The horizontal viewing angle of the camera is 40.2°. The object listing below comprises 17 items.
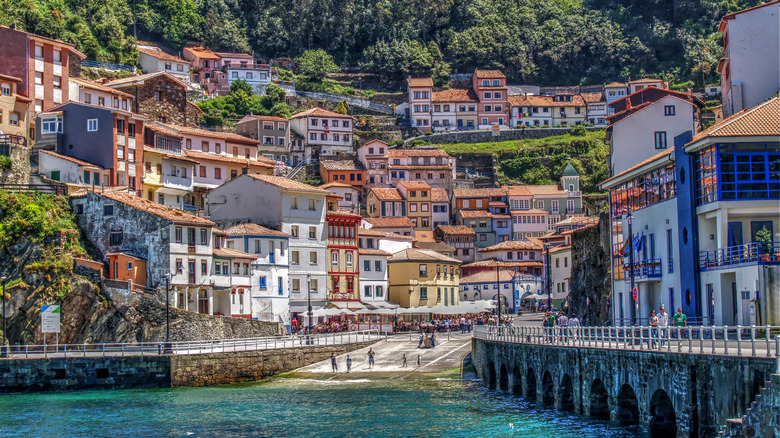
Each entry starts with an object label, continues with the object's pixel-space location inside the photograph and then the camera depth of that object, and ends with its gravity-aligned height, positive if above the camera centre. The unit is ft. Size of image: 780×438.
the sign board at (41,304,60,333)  210.18 -5.09
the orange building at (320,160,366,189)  433.07 +47.54
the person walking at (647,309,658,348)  107.69 -4.82
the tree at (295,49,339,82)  561.56 +121.00
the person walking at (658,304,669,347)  126.00 -4.31
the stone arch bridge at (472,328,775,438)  86.82 -10.64
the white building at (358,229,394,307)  319.68 +5.00
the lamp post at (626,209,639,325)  162.30 +3.99
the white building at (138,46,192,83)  479.41 +104.45
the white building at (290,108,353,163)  453.99 +67.67
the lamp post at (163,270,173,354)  204.44 -6.80
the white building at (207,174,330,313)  289.12 +21.07
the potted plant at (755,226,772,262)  128.06 +4.52
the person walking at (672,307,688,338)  119.85 -4.24
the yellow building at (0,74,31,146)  274.16 +48.00
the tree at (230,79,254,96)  498.69 +96.12
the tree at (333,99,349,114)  504.80 +86.11
